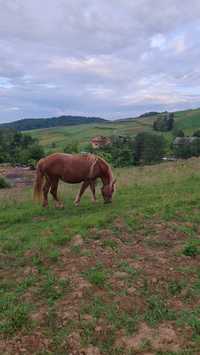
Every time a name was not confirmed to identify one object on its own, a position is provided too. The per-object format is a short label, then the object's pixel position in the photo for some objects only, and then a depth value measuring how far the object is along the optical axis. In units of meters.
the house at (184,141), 75.31
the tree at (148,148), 72.44
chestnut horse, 13.03
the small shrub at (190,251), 8.12
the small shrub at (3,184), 33.41
